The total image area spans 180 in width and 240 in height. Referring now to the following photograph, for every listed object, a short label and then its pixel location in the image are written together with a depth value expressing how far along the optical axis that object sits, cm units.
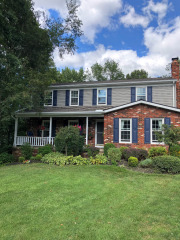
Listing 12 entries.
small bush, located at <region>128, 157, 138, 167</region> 838
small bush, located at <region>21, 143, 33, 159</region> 1137
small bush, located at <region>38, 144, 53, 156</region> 1102
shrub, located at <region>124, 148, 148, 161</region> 929
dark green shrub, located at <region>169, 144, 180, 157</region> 897
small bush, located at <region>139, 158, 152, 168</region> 821
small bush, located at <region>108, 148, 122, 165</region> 922
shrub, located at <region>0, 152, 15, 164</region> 1069
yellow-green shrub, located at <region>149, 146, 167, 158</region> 956
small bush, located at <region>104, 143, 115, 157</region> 1043
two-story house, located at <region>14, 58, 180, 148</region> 1077
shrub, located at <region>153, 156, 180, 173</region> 724
